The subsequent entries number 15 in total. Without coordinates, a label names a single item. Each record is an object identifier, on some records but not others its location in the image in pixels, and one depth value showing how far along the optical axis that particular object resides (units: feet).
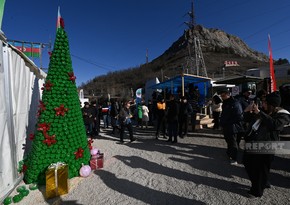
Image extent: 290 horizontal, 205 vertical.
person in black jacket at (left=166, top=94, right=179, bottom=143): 21.22
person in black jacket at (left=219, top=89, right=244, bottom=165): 14.12
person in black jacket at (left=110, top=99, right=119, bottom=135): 28.12
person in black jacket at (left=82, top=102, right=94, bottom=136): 26.24
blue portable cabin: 36.06
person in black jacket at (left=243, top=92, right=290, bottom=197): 9.05
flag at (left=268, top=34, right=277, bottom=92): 21.47
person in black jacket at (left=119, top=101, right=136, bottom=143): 22.56
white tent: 10.72
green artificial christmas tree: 12.47
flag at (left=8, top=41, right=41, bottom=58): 38.17
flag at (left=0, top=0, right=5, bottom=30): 10.93
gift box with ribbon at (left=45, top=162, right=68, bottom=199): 10.80
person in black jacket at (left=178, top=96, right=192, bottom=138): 23.86
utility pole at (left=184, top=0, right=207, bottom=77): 88.99
